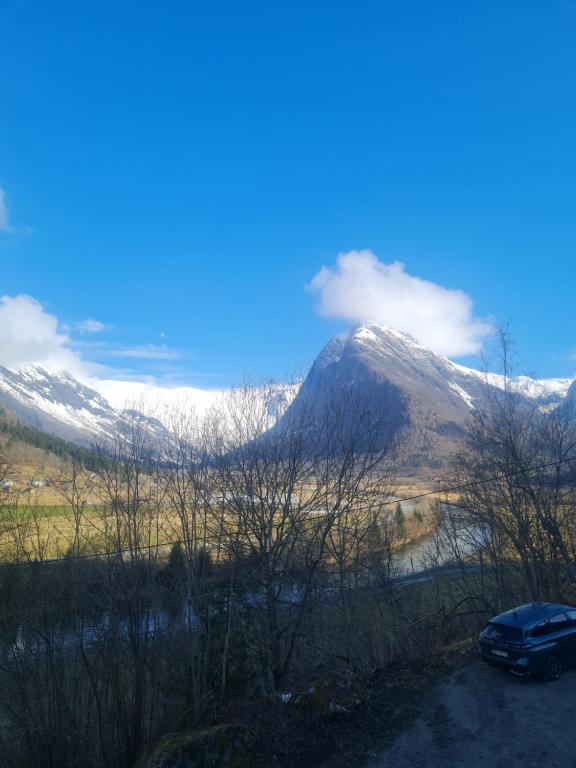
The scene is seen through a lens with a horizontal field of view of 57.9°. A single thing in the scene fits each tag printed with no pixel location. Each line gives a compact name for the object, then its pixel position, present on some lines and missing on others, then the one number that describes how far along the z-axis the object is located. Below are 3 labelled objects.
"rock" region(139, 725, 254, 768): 9.59
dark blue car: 12.84
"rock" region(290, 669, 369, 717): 11.18
